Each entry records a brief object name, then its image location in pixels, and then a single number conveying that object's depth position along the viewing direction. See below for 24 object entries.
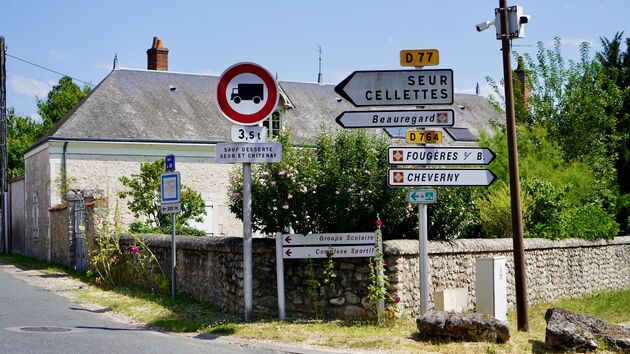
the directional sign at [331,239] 10.61
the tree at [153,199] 20.44
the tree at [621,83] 26.61
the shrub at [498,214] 15.46
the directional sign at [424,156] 9.70
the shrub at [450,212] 11.61
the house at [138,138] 26.11
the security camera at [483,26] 10.46
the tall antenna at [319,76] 37.53
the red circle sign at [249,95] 10.08
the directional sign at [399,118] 9.59
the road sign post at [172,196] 13.36
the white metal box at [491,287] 11.32
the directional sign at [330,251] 10.59
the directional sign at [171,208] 13.78
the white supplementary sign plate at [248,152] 10.19
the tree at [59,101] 50.67
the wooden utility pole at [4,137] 31.00
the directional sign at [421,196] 9.73
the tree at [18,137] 47.19
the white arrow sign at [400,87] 9.66
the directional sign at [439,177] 9.72
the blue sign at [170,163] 14.17
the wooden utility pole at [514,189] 10.29
